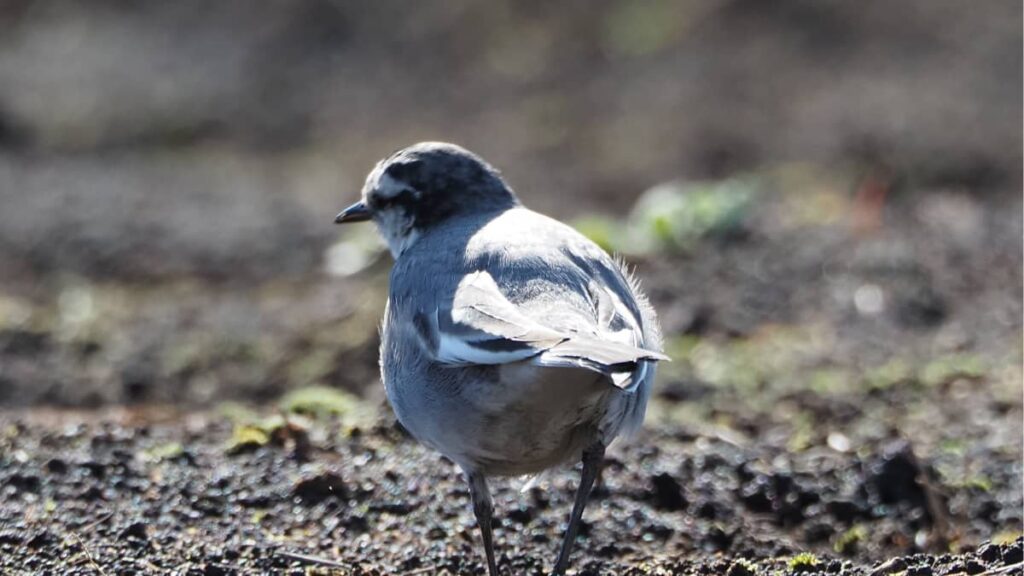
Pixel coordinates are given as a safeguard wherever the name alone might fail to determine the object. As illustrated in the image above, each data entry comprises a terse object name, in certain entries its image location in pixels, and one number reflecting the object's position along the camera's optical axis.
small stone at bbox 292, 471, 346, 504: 12.37
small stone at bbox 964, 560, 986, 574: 10.02
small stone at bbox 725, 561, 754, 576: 10.70
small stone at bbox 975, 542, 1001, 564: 10.09
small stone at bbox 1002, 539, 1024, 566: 9.95
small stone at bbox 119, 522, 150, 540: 11.30
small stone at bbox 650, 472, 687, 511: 12.89
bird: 9.59
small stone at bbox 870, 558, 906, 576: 10.44
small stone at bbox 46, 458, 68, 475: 12.42
